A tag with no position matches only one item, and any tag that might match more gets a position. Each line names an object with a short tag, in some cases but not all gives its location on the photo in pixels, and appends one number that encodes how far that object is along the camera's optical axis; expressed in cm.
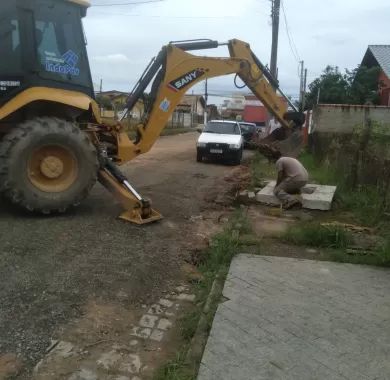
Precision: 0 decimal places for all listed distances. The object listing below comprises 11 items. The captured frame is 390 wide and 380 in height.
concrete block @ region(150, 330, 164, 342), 421
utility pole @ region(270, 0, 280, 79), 2470
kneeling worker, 980
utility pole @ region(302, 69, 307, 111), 2746
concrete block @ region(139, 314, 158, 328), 443
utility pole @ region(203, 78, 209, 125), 5268
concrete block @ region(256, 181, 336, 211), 920
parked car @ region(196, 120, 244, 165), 1770
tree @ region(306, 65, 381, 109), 2545
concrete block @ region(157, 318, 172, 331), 441
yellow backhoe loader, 710
